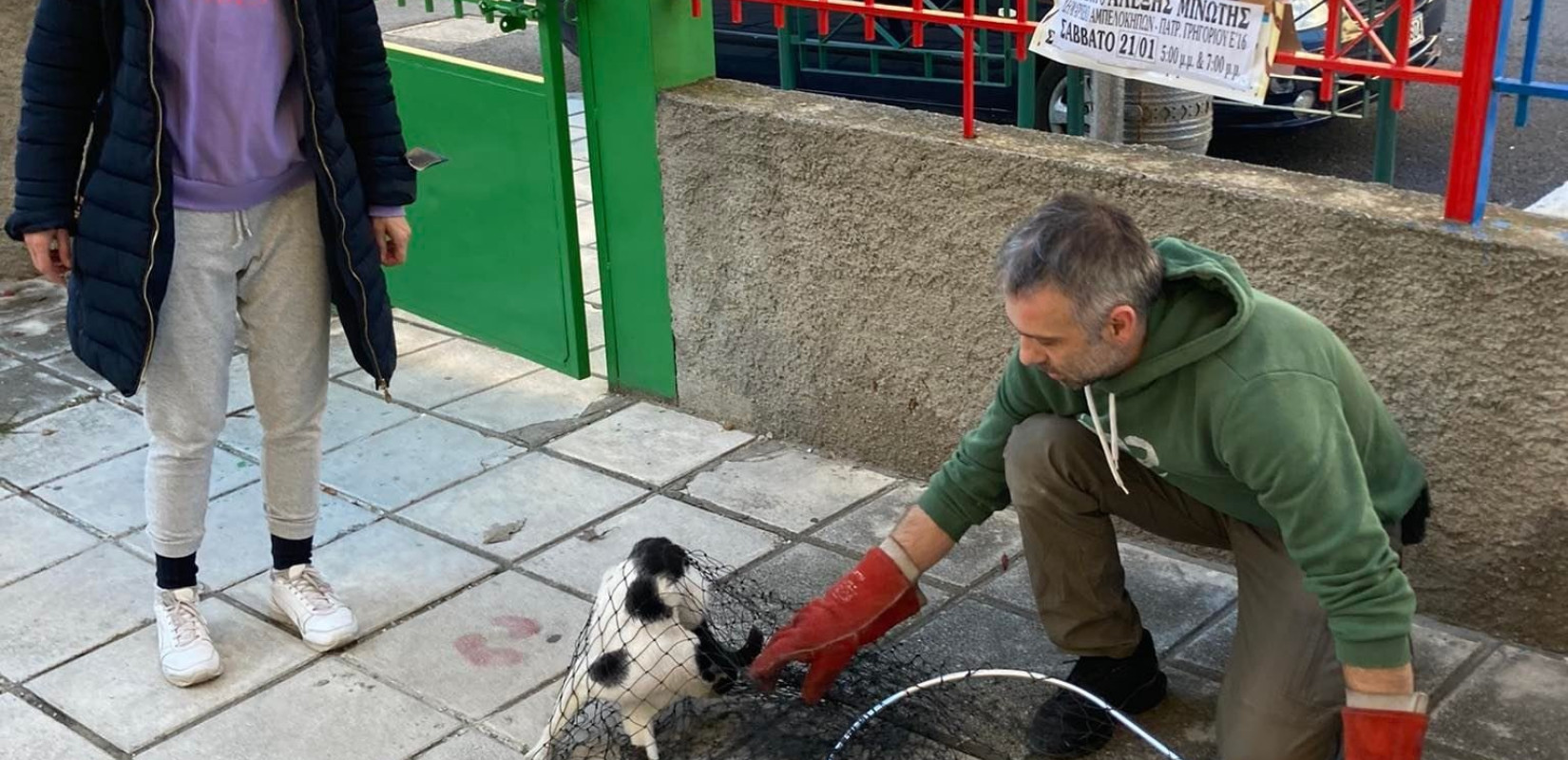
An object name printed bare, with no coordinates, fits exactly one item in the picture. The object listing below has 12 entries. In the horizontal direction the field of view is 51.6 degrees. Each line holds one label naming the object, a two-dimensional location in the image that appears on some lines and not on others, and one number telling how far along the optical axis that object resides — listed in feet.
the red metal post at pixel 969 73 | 12.15
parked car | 17.72
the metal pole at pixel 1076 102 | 14.80
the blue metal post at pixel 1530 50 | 9.82
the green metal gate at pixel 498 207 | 15.42
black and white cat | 9.52
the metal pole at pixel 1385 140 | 11.49
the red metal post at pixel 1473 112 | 9.78
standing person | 9.98
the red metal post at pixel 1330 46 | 10.65
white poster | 10.60
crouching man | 8.10
